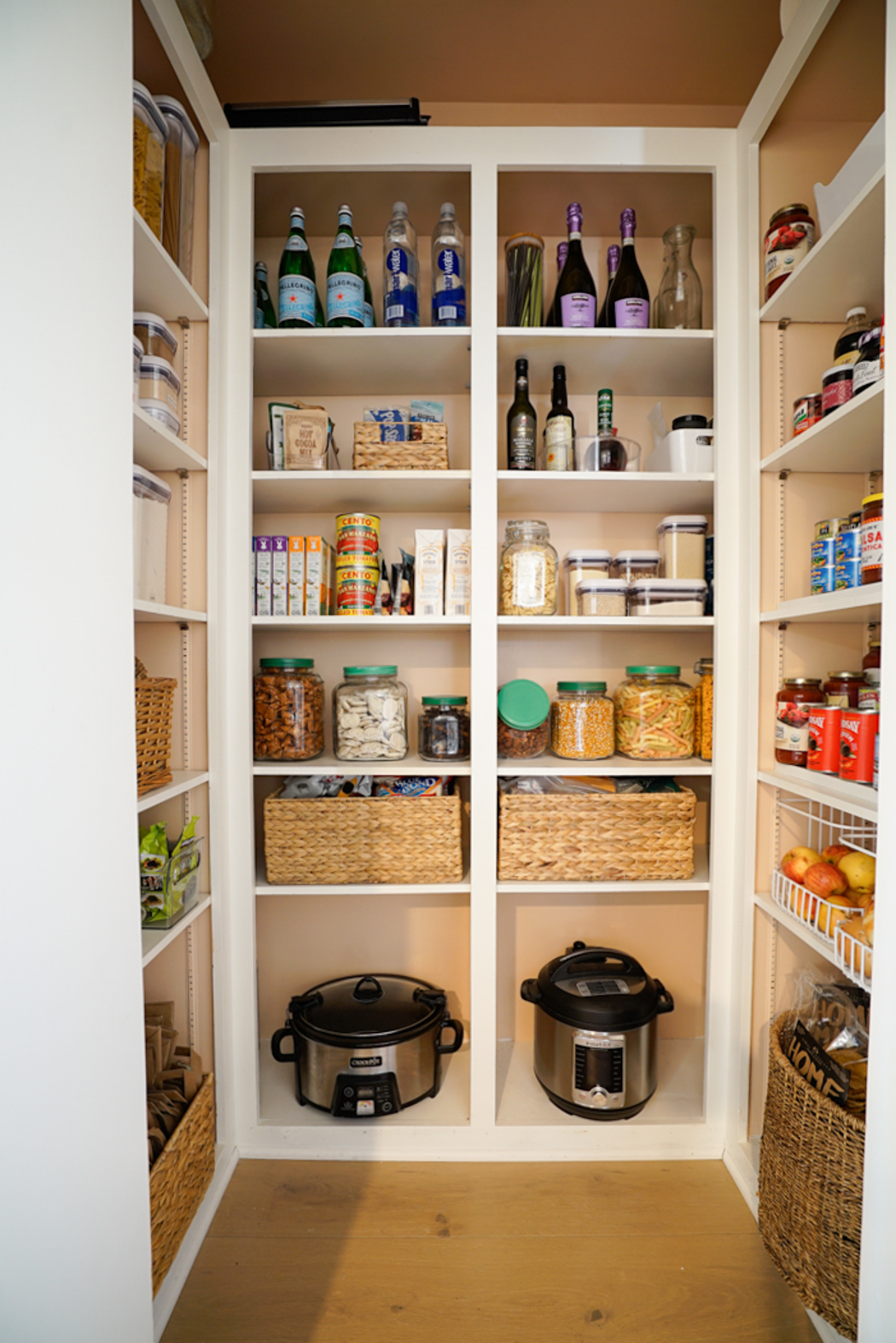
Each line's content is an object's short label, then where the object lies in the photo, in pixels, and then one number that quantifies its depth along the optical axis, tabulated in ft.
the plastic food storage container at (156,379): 3.99
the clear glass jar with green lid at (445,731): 5.31
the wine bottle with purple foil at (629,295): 5.02
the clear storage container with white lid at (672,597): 5.02
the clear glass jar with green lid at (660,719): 5.16
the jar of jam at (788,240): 4.38
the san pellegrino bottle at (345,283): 5.00
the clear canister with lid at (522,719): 5.24
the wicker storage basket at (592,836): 5.07
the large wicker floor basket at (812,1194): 3.34
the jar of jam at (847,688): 4.12
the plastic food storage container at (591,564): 5.25
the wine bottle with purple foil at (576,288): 5.03
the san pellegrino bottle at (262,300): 5.26
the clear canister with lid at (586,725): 5.22
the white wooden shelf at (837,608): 3.43
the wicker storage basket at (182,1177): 3.74
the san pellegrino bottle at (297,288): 5.00
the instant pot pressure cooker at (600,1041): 4.97
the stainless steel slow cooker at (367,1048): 5.04
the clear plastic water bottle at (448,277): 5.02
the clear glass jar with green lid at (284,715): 5.16
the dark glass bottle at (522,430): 5.20
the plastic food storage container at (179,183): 4.19
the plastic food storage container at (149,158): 3.83
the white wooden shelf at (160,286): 3.76
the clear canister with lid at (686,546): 5.15
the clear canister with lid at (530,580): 5.10
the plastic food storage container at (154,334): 4.00
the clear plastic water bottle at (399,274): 5.05
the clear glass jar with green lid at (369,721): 5.21
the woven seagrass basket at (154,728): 3.84
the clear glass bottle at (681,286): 5.25
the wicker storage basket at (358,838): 5.10
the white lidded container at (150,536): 3.97
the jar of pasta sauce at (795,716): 4.37
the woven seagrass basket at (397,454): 5.06
